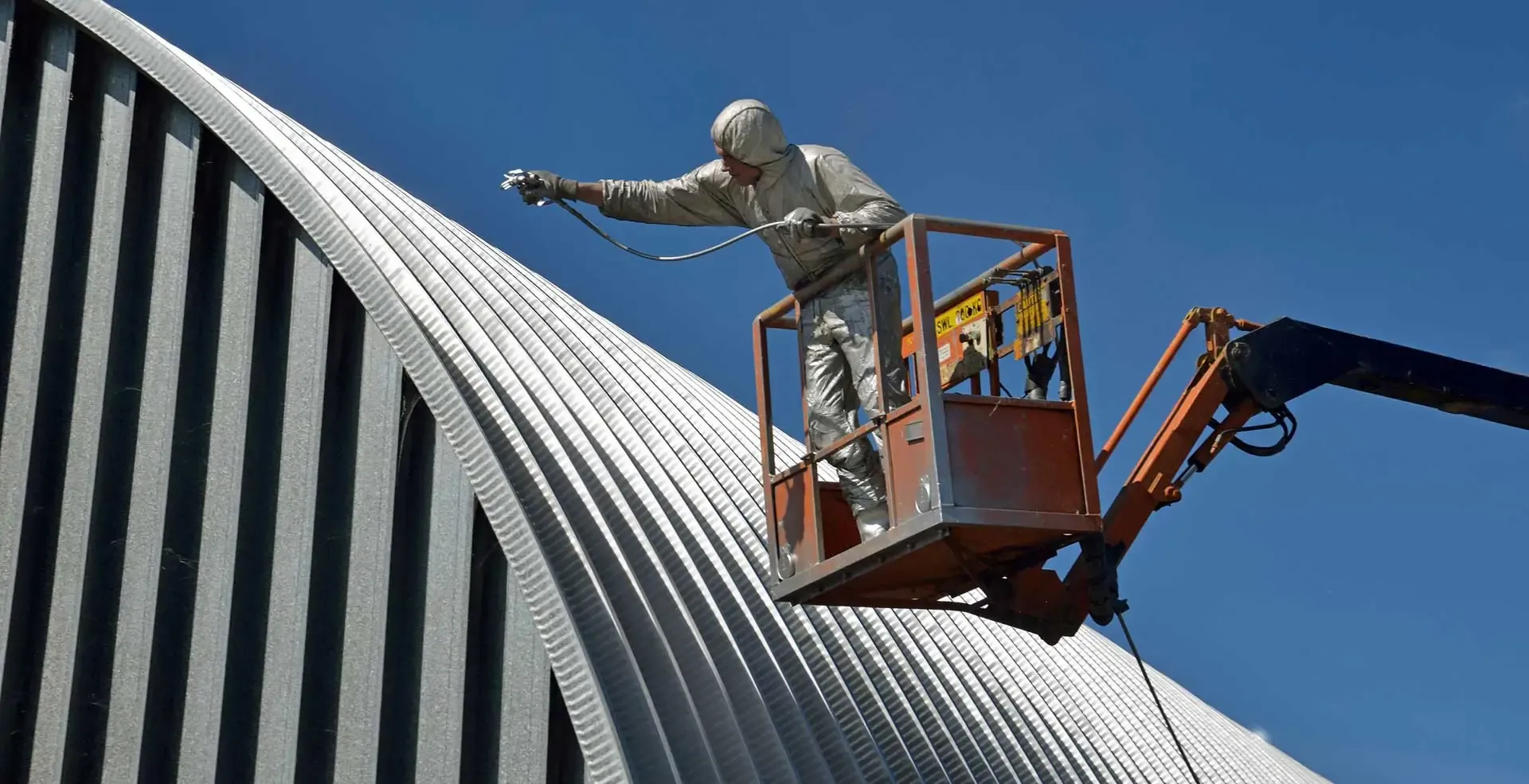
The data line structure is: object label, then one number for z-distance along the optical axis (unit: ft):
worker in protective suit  38.34
